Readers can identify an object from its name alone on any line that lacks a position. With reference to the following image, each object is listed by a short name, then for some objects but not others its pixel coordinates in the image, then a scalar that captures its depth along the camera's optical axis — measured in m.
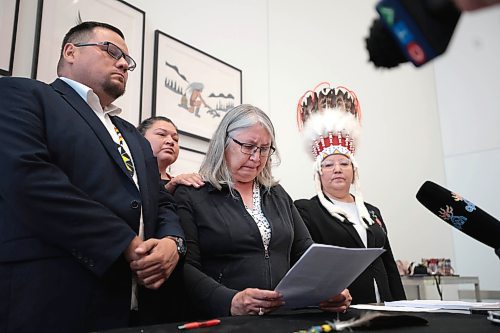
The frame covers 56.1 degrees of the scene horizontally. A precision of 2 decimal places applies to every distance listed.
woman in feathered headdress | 2.17
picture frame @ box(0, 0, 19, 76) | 1.82
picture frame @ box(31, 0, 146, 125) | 1.95
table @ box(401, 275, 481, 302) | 3.41
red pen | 0.86
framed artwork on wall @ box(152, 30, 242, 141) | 2.46
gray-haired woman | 1.23
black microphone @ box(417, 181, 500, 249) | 1.00
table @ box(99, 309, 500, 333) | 0.83
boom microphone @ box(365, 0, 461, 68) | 0.34
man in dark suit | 1.06
